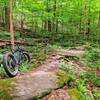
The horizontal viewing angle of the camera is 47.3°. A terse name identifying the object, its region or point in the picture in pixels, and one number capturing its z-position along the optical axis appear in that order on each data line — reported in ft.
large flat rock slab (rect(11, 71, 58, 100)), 10.85
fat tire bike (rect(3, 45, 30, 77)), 12.73
